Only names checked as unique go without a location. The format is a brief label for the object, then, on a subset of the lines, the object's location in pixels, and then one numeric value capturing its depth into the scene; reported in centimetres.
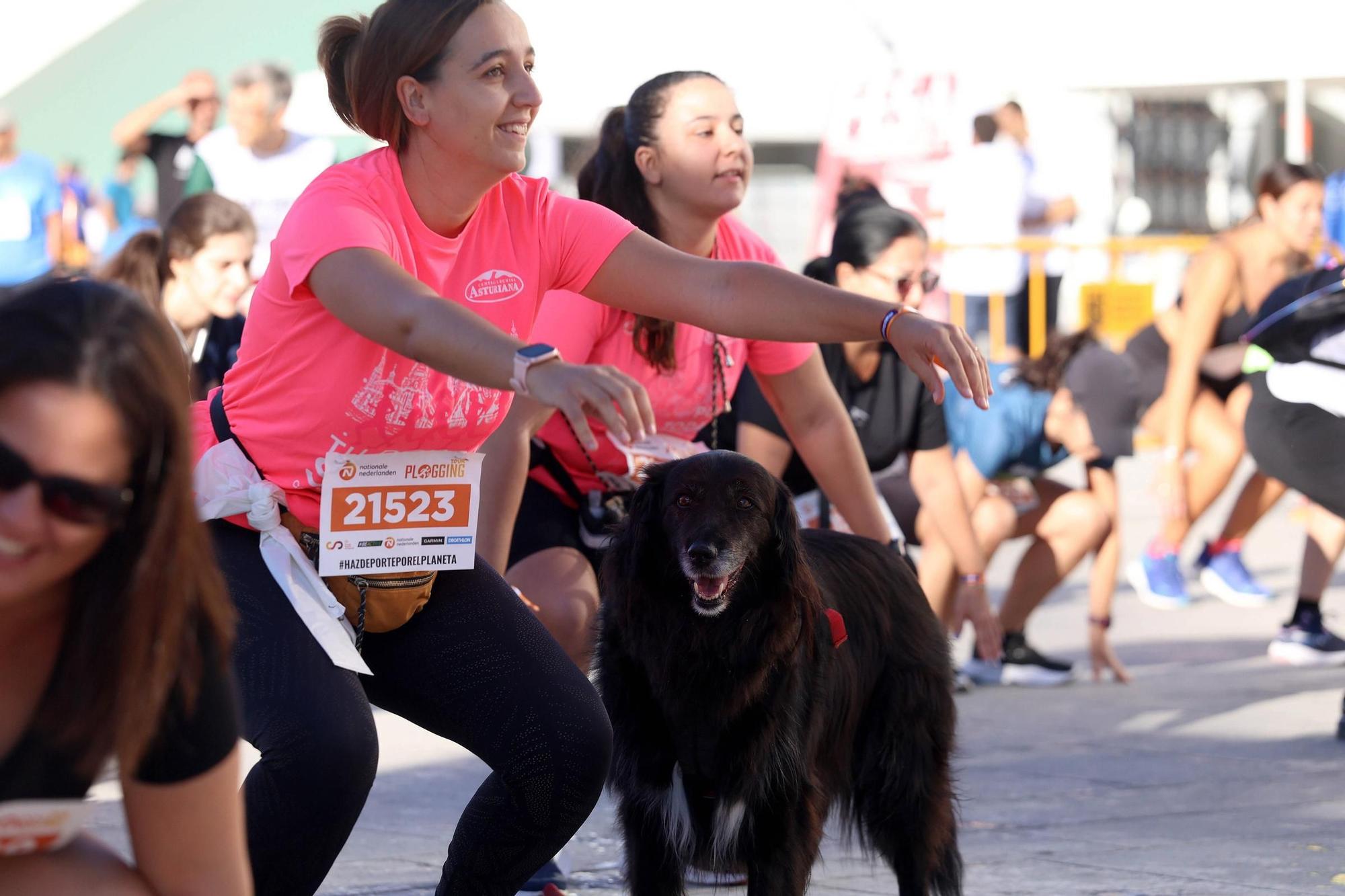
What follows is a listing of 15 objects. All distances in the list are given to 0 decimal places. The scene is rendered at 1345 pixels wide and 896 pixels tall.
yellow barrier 3266
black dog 761
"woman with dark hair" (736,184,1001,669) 1114
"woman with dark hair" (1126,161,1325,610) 1808
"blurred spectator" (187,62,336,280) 1795
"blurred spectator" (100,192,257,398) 1310
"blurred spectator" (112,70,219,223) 1991
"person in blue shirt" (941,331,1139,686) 1539
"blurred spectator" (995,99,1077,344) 2752
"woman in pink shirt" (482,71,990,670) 927
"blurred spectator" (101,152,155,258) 3250
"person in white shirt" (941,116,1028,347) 2805
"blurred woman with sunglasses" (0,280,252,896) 375
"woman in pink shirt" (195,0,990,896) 606
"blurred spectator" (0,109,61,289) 2216
